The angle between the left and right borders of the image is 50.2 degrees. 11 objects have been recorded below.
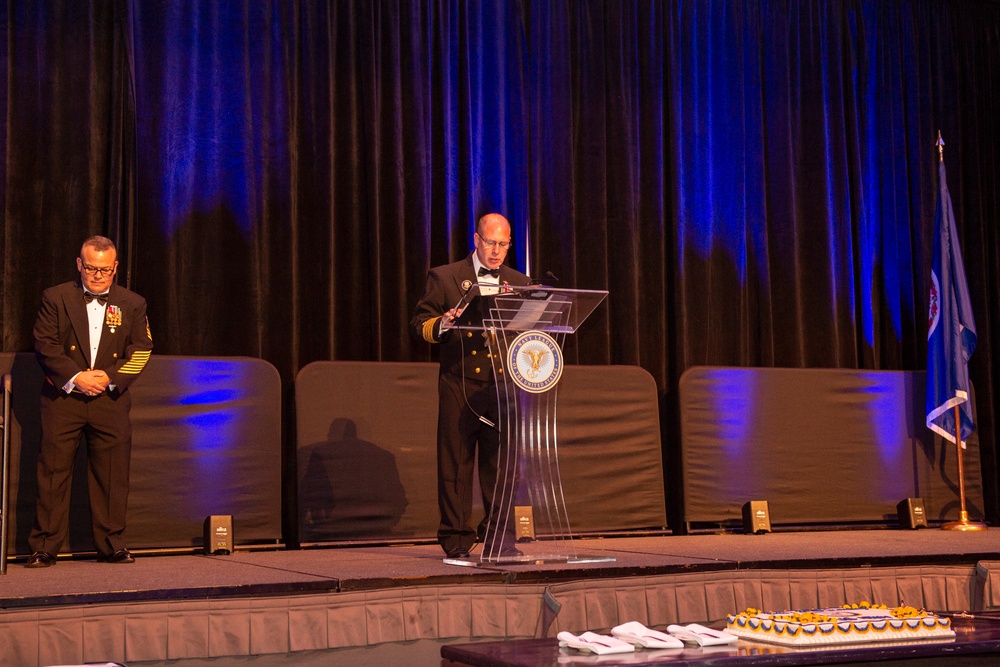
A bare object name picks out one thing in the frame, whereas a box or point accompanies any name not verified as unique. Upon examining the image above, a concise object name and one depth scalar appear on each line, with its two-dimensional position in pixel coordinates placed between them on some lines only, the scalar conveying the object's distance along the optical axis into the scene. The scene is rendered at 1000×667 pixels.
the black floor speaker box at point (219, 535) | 5.53
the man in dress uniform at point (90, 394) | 5.08
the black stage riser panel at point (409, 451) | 5.95
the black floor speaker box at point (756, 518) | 6.61
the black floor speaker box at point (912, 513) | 6.93
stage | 3.52
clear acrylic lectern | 4.21
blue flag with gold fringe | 7.09
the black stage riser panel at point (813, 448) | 6.79
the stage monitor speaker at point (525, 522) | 4.22
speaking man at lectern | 4.55
